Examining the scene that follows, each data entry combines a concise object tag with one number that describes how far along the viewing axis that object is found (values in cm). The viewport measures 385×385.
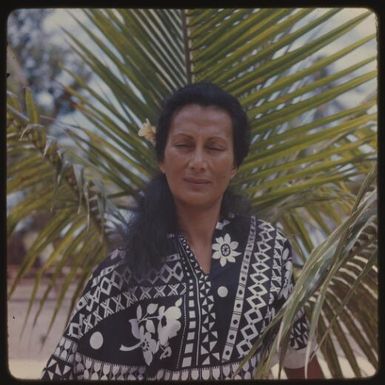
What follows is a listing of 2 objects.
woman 103
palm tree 137
